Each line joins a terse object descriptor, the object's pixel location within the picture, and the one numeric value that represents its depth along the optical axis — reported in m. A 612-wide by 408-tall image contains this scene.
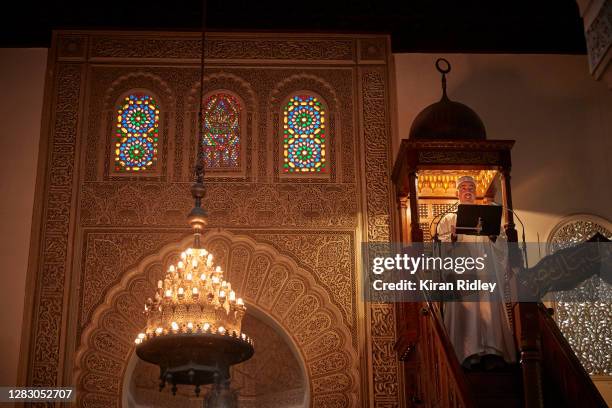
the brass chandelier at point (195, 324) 6.14
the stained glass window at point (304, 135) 8.46
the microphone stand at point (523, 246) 6.81
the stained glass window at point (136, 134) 8.42
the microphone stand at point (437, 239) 7.17
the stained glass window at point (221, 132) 8.45
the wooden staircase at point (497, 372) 5.74
